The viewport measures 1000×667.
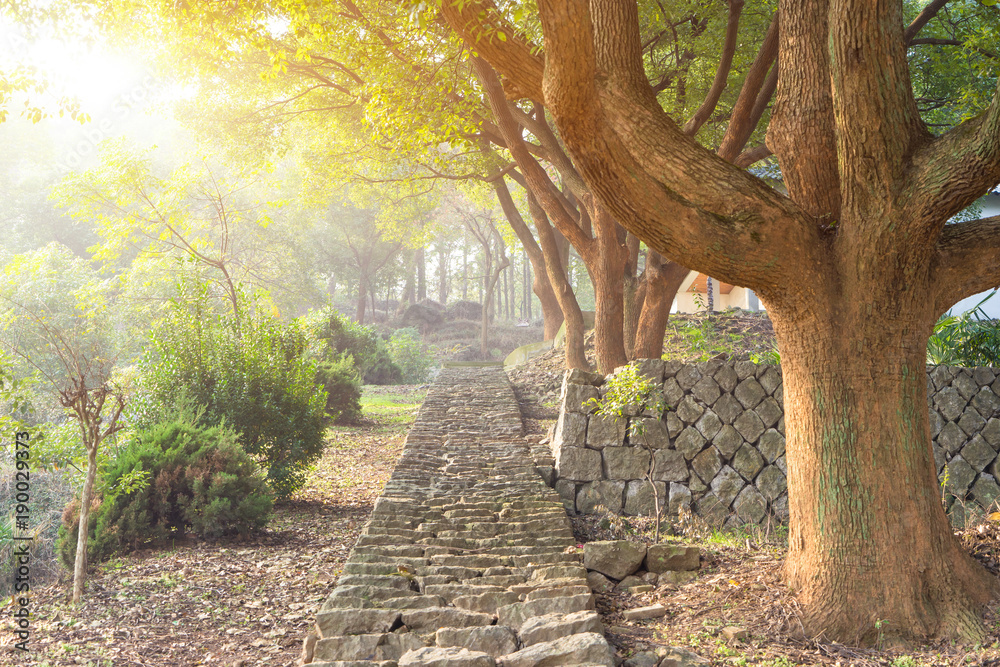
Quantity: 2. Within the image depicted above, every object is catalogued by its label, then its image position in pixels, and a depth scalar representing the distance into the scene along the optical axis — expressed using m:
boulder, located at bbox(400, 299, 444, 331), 34.00
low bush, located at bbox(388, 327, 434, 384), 20.20
